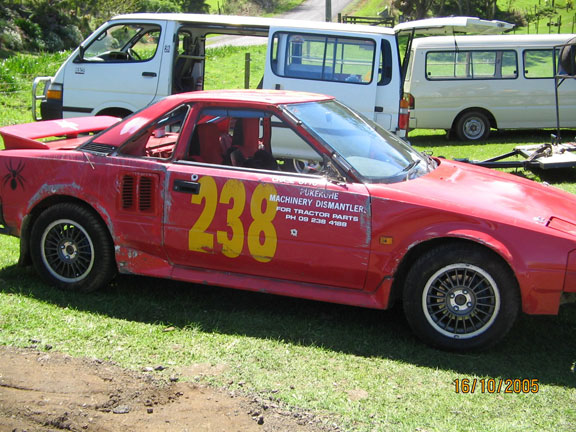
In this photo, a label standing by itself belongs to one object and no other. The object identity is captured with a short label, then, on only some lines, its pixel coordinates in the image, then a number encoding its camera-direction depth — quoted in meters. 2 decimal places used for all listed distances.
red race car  4.41
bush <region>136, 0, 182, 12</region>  46.09
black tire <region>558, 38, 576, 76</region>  11.18
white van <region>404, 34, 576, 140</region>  14.48
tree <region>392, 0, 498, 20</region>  42.66
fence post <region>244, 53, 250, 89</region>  13.23
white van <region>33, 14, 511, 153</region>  9.80
